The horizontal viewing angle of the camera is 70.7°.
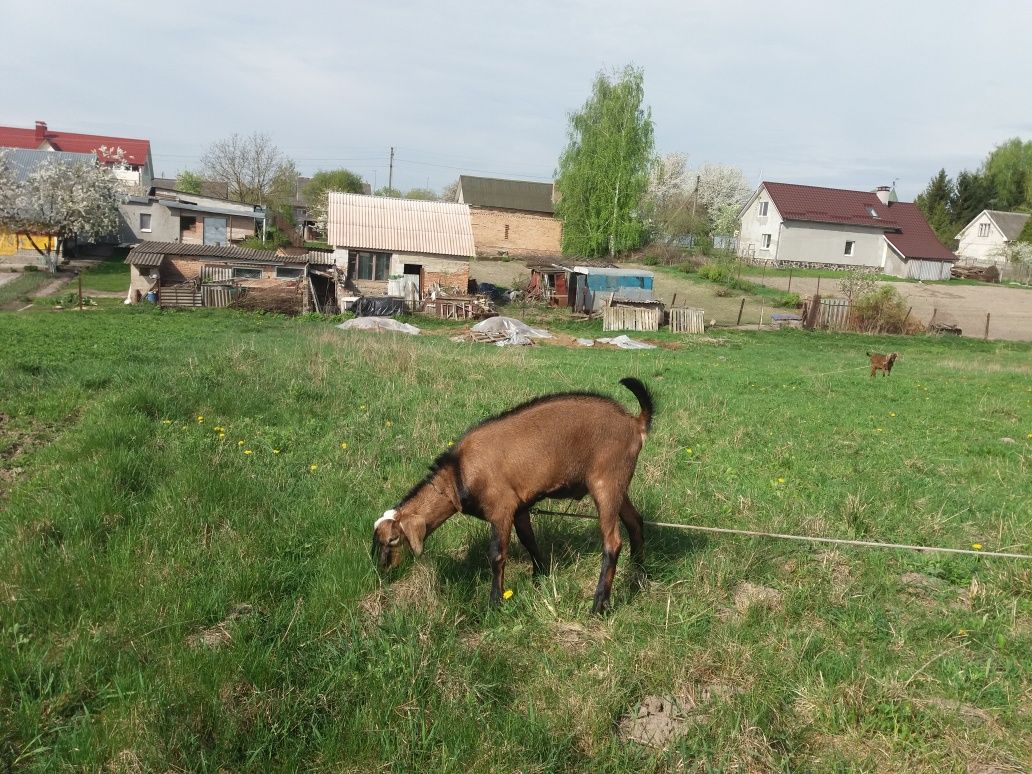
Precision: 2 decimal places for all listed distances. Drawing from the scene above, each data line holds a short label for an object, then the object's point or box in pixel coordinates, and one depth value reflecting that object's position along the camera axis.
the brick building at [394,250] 38.47
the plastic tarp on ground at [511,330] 28.61
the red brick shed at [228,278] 33.97
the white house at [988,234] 71.88
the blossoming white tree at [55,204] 43.72
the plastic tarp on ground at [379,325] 29.02
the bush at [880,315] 34.97
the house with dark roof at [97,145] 69.00
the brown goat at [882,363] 18.62
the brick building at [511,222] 65.31
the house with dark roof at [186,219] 49.88
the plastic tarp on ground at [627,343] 27.64
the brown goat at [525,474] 5.14
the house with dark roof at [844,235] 60.34
